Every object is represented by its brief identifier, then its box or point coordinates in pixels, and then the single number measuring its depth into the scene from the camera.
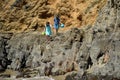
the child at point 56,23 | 27.19
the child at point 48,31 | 26.80
